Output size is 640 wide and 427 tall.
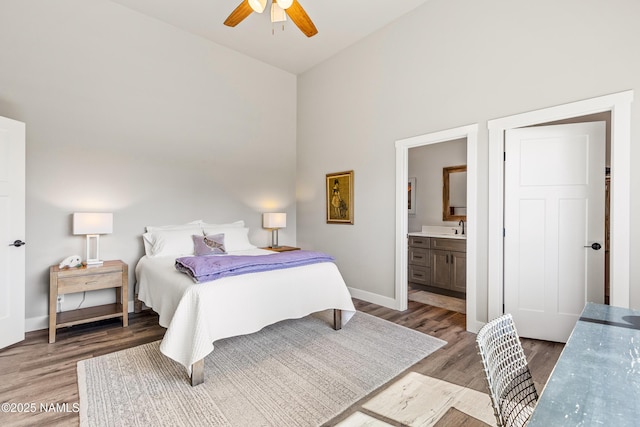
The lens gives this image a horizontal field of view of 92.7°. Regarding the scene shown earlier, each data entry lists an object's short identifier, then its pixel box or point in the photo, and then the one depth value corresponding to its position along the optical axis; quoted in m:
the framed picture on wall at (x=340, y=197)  4.52
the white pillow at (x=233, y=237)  4.15
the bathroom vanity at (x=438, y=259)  4.40
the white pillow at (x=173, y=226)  3.88
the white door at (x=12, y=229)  2.76
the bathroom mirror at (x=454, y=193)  5.01
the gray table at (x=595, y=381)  0.78
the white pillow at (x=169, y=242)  3.66
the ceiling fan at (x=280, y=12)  2.71
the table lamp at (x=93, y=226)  3.13
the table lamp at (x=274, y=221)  4.80
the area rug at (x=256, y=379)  1.88
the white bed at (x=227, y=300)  2.18
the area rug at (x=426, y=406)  1.82
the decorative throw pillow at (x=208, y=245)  3.73
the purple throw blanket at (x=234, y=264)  2.43
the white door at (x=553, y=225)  2.69
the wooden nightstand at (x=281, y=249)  4.59
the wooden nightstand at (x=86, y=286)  2.88
